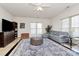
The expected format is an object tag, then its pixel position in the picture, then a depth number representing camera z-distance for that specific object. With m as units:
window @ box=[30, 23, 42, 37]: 4.94
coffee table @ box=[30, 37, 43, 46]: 2.92
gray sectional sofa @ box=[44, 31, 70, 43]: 3.17
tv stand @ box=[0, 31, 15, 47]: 2.48
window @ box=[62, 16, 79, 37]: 2.78
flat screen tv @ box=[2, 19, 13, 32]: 2.88
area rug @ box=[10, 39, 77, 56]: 1.87
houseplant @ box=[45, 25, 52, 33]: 5.07
